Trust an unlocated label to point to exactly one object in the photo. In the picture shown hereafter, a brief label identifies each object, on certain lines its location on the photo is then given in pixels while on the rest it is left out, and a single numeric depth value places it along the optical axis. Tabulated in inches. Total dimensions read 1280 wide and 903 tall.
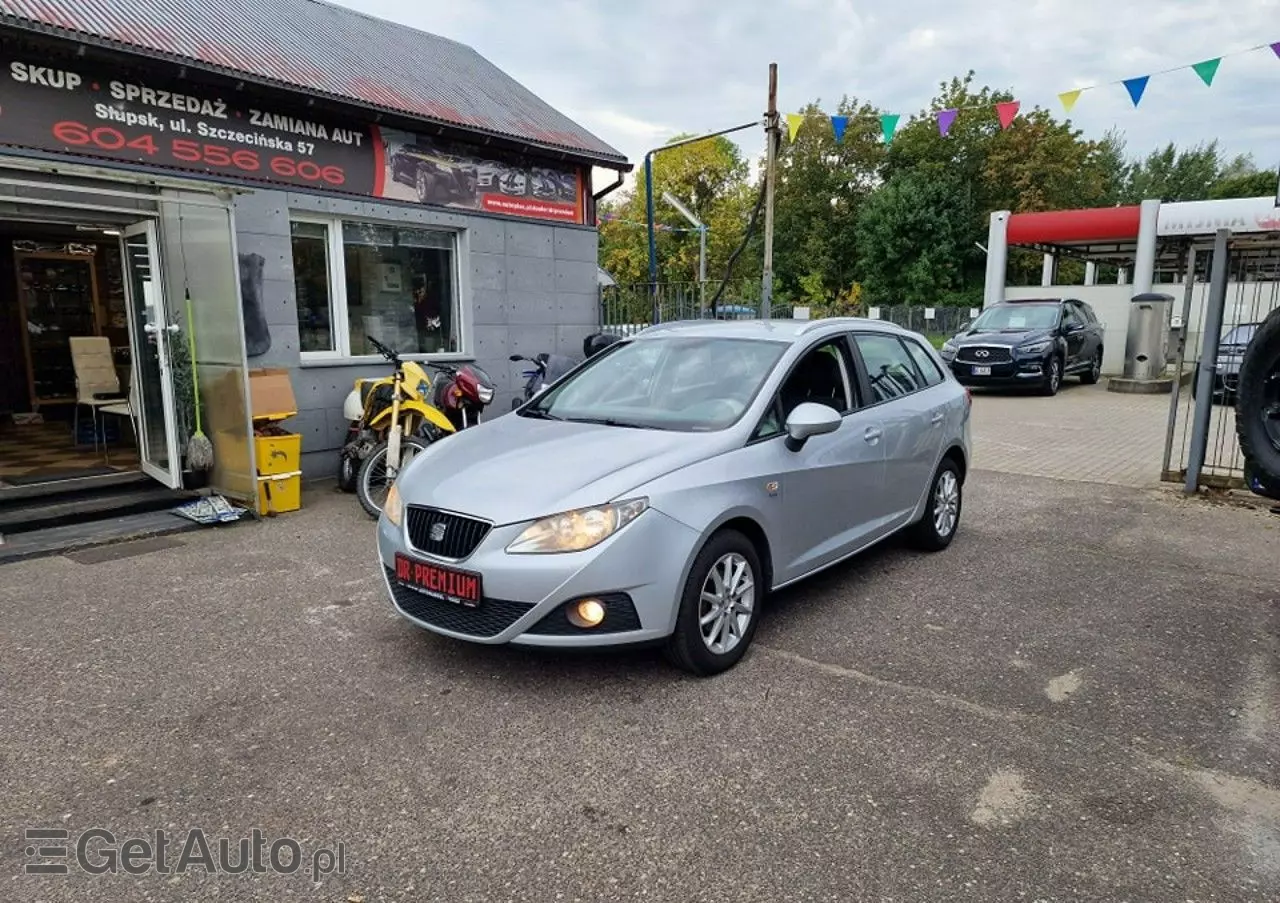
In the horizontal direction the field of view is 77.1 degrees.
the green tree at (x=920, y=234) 1483.8
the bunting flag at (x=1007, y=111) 503.5
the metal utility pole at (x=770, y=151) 519.8
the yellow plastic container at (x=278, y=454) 260.7
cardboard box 267.7
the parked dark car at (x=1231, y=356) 291.9
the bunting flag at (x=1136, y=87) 420.5
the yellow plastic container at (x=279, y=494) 262.5
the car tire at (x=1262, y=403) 190.5
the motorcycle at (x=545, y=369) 343.6
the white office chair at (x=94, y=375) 328.2
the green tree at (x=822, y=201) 1694.1
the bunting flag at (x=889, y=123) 553.0
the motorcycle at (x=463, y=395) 290.2
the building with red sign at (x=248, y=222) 247.6
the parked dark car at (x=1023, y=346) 596.7
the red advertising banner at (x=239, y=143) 237.0
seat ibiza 129.7
